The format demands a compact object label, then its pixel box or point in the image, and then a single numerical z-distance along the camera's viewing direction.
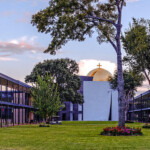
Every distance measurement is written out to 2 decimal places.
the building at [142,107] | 73.04
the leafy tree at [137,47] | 31.95
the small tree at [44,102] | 43.91
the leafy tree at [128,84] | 75.31
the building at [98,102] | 90.31
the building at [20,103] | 46.91
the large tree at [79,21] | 25.88
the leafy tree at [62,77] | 64.24
